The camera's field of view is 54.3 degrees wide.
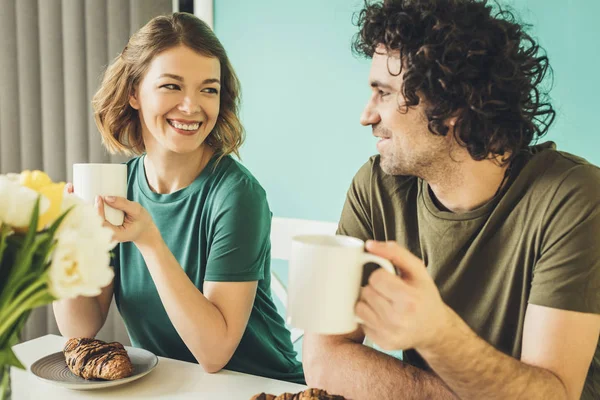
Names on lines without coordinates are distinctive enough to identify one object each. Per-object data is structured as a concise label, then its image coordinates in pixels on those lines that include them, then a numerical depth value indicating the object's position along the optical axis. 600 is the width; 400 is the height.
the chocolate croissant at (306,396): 0.82
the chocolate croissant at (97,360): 1.08
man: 1.00
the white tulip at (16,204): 0.61
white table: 1.06
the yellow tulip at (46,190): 0.64
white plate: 1.05
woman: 1.36
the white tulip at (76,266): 0.60
